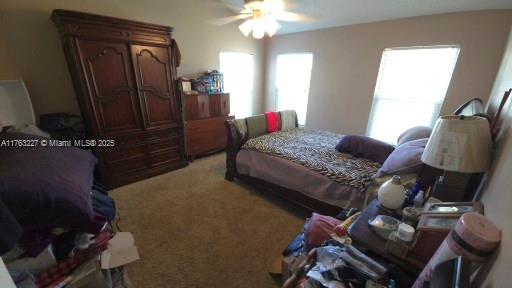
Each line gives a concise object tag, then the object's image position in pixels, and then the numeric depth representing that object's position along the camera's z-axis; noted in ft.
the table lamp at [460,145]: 2.97
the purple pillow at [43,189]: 2.90
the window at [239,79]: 13.65
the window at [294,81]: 13.57
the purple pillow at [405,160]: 4.73
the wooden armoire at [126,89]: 7.32
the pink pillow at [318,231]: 4.22
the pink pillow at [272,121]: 10.57
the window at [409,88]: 9.00
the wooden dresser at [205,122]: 11.14
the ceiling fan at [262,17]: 7.00
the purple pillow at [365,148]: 7.16
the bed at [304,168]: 6.12
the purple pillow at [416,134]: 6.63
